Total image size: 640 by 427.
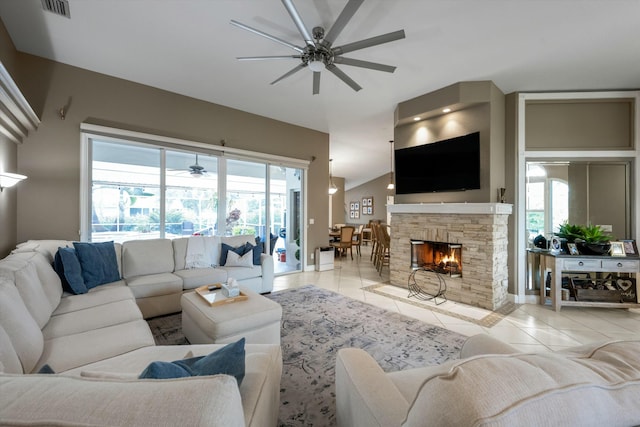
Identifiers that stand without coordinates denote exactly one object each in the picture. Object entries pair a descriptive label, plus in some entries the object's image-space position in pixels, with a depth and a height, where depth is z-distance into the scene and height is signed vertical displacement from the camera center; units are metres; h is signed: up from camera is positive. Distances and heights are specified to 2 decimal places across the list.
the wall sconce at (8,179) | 2.44 +0.34
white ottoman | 2.09 -0.90
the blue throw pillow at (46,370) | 0.90 -0.56
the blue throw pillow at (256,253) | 4.16 -0.60
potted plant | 3.52 -0.29
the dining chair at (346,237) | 7.35 -0.61
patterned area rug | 1.80 -1.28
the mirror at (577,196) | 3.86 +0.33
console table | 3.42 -0.68
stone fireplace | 3.61 -0.44
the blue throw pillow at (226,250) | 4.09 -0.56
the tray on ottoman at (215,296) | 2.41 -0.80
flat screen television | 3.88 +0.83
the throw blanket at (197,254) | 3.82 -0.59
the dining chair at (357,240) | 7.83 -0.76
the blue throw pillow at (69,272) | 2.63 -0.59
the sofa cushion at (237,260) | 4.02 -0.69
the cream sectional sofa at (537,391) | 0.47 -0.35
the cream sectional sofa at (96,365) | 0.51 -0.61
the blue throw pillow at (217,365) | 0.82 -0.54
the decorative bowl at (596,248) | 3.51 -0.42
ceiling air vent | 2.43 +2.02
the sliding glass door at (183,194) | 3.82 +0.38
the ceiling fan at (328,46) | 2.04 +1.57
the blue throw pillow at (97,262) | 2.88 -0.55
